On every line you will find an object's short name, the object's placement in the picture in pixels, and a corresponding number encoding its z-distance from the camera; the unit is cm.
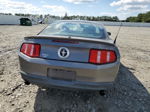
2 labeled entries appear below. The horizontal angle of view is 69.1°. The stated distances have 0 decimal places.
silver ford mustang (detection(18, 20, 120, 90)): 169
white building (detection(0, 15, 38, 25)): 2137
